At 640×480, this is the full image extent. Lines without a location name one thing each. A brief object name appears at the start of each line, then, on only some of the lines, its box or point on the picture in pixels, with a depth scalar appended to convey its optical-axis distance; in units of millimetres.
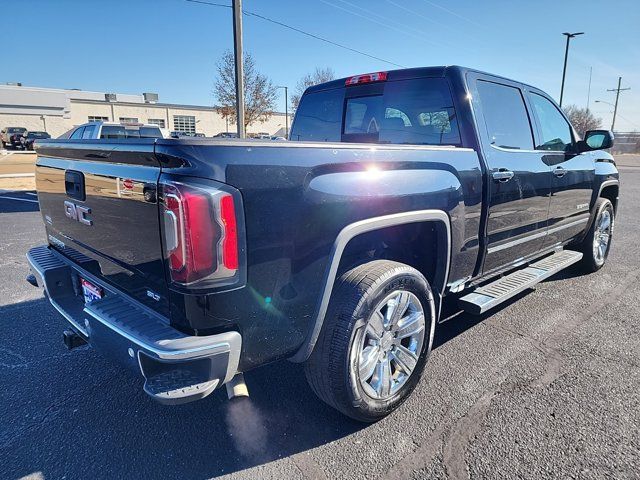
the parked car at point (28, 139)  34381
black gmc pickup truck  1784
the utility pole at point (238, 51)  11547
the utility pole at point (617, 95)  54781
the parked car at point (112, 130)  11538
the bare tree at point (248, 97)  26594
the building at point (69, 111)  48344
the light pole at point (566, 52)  26250
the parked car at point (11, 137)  35375
